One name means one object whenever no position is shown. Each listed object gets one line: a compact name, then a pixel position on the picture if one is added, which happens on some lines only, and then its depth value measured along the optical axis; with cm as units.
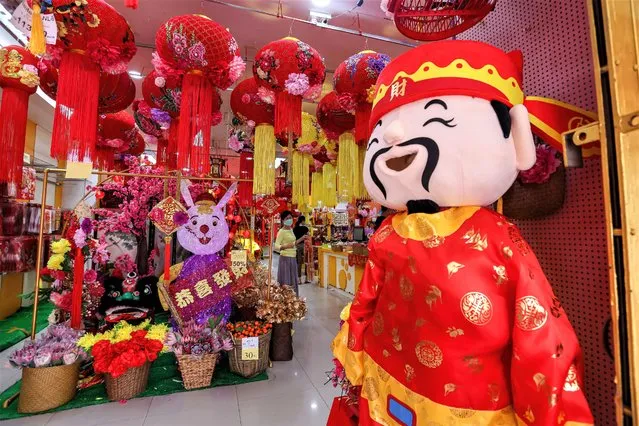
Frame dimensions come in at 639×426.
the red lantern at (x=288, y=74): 233
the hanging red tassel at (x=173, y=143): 326
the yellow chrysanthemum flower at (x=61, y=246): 288
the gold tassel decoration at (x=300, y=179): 335
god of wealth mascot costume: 83
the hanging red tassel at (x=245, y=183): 417
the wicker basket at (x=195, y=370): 257
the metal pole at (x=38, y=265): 248
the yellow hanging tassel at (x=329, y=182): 433
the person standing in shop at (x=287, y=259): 547
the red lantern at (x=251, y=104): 284
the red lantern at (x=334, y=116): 294
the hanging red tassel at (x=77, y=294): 269
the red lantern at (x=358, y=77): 243
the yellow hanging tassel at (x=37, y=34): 163
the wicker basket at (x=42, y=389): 222
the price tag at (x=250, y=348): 272
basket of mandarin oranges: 273
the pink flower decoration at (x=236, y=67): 223
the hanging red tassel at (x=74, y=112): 194
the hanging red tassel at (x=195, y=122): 224
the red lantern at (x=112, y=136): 371
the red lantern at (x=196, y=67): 201
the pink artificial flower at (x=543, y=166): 113
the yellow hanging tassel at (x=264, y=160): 291
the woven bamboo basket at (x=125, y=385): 239
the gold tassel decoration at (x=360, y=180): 292
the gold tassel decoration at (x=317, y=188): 473
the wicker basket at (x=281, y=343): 315
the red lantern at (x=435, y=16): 125
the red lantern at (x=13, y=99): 228
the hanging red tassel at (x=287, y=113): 259
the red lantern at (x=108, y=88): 242
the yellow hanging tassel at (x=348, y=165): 297
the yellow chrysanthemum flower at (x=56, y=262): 291
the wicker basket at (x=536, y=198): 114
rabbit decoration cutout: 304
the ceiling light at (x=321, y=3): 318
